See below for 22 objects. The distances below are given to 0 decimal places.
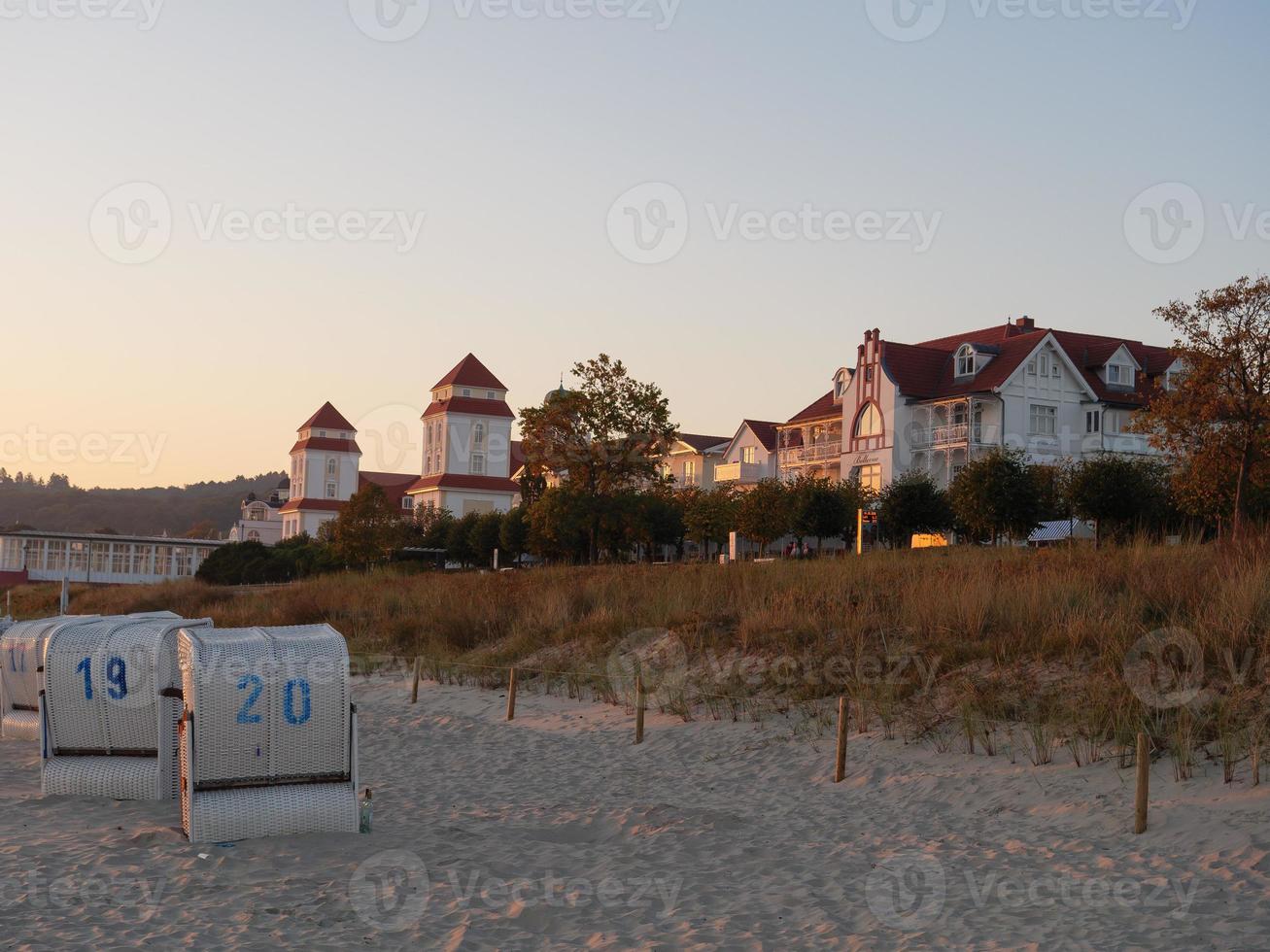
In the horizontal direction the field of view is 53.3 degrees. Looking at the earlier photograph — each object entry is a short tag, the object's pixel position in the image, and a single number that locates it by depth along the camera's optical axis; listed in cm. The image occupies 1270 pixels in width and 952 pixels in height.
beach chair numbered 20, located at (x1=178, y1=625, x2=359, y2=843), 1059
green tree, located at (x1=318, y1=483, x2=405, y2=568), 7500
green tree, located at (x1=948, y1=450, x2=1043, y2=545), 4372
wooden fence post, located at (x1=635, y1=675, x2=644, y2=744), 1805
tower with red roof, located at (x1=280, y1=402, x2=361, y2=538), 13900
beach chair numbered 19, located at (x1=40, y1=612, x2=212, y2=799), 1284
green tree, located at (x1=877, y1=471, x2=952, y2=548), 5019
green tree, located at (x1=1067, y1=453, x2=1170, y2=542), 4144
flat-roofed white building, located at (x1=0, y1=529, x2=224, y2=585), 11381
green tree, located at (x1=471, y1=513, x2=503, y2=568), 7488
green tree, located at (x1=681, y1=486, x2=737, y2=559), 5847
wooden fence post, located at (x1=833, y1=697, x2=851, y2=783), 1455
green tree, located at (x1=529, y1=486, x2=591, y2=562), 5244
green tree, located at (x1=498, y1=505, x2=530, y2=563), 6912
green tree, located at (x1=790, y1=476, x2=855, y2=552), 5428
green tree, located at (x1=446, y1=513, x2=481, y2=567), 7844
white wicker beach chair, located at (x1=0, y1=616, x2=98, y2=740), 1889
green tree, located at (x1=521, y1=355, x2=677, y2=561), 5262
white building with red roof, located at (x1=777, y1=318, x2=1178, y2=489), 6116
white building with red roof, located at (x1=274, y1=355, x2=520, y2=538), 12231
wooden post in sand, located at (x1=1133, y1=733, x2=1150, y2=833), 1110
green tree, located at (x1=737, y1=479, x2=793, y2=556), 5469
